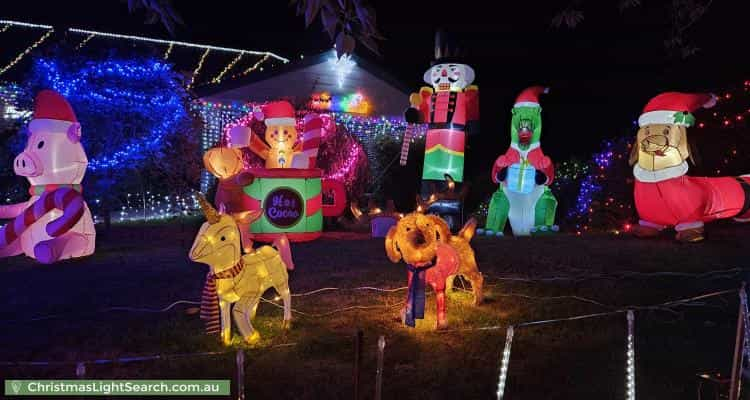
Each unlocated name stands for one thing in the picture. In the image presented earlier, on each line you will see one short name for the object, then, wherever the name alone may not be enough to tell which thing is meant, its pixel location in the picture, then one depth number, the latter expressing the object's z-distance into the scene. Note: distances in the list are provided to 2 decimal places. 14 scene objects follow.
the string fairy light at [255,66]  17.45
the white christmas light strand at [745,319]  3.25
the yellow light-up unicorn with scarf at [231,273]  4.31
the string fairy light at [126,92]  10.45
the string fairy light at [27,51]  13.81
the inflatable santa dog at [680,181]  9.44
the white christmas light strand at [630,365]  3.25
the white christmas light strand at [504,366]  3.10
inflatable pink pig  7.94
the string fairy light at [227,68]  16.59
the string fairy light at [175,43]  16.49
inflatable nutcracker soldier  11.55
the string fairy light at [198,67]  15.48
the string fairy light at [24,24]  15.99
